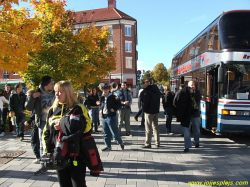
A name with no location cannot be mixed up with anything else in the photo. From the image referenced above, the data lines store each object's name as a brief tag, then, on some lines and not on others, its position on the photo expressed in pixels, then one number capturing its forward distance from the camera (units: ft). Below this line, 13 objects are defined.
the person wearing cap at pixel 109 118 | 19.67
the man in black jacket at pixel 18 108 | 23.99
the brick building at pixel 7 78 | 131.03
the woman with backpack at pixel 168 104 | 27.89
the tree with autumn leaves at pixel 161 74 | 187.83
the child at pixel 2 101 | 26.55
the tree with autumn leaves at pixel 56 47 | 30.94
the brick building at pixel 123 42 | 123.75
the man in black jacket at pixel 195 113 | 19.98
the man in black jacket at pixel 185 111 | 19.25
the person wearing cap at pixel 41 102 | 14.83
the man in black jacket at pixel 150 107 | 20.20
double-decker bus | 20.16
